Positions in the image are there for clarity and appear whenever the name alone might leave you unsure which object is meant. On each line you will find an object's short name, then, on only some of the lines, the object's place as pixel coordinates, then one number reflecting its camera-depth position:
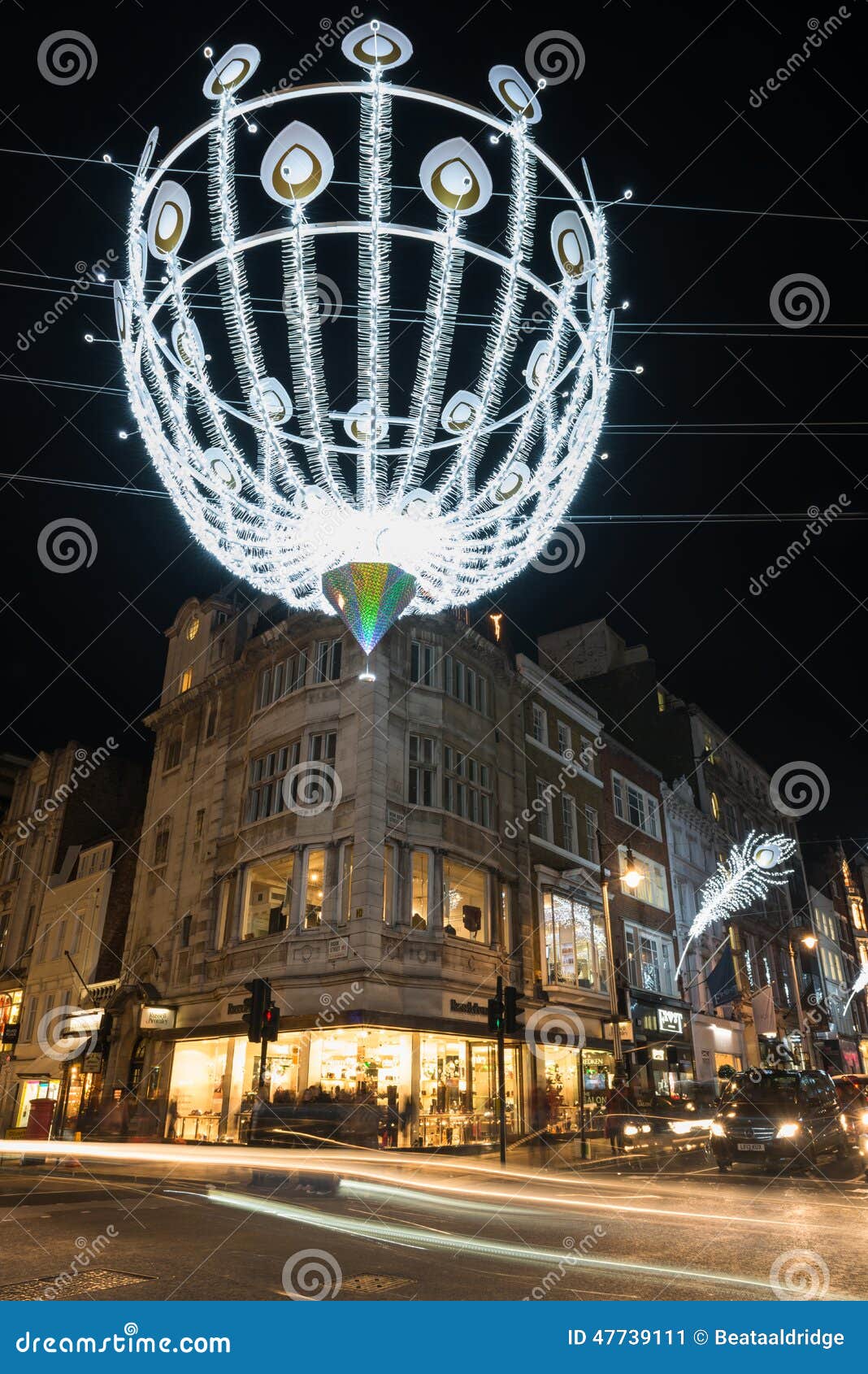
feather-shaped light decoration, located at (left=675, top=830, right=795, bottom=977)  43.66
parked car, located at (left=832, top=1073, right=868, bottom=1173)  18.03
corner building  25.52
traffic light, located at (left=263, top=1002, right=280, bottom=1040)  17.41
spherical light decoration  7.23
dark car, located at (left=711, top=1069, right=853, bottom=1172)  16.38
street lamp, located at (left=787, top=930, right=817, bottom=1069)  54.44
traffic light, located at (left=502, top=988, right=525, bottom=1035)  20.33
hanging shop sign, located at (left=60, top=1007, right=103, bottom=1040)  34.66
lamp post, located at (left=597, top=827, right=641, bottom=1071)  24.80
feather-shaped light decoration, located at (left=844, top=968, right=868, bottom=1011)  68.34
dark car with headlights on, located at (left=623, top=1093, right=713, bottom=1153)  22.31
